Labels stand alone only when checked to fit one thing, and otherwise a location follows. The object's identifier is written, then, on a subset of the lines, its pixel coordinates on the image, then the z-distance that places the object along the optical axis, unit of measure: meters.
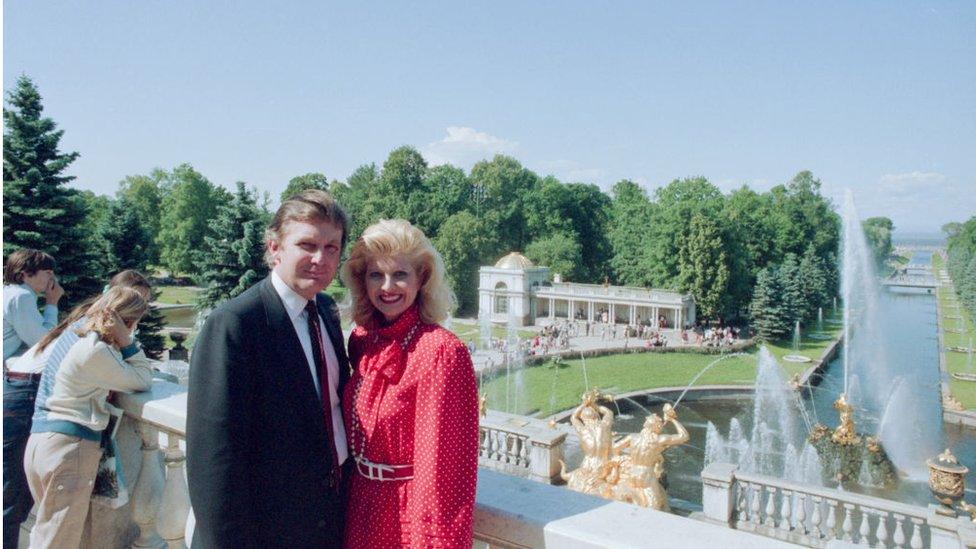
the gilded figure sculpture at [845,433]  15.89
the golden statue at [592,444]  9.12
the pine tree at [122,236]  24.33
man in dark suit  2.17
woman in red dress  2.26
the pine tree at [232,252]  22.88
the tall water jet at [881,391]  20.06
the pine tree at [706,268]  45.75
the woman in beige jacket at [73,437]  3.46
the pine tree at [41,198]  19.59
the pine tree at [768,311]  43.75
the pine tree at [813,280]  52.18
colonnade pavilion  49.22
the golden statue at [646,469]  8.64
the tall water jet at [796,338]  42.69
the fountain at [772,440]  17.28
